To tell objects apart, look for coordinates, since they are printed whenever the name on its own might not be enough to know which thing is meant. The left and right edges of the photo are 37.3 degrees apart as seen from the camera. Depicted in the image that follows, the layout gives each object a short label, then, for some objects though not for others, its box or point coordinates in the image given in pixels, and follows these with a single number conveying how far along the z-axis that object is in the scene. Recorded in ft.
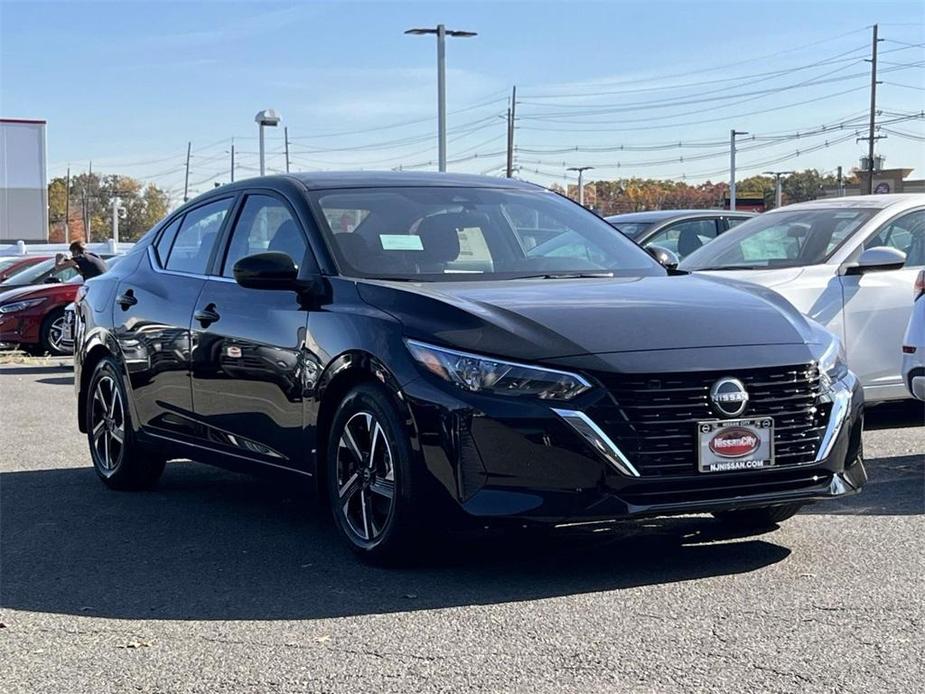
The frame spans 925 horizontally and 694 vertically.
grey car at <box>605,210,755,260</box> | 45.16
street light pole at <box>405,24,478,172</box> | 92.73
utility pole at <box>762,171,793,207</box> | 254.88
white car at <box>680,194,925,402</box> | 28.19
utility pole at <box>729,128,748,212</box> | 232.73
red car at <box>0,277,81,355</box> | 61.62
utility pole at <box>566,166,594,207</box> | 277.48
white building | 196.54
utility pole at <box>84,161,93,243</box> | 368.68
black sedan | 16.31
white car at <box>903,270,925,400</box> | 24.38
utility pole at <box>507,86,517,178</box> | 238.19
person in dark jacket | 59.26
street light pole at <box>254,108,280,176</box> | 92.27
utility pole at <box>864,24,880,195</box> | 214.75
